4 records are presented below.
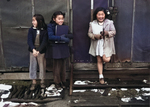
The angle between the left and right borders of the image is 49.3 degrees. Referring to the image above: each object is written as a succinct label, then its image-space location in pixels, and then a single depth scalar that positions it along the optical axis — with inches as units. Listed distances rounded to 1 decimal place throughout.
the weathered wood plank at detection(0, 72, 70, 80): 200.2
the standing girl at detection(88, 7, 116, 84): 170.7
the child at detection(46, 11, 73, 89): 163.8
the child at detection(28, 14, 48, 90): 165.6
